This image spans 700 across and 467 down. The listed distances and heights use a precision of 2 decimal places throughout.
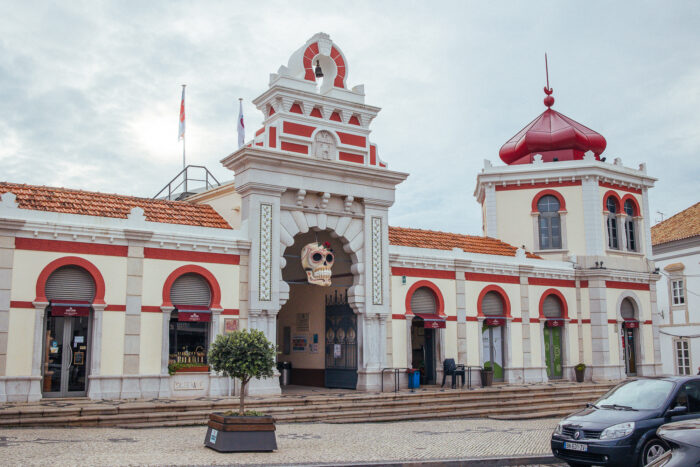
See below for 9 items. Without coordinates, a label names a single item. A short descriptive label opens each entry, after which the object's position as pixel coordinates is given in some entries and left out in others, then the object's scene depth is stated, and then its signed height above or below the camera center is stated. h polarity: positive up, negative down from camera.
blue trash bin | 22.77 -0.77
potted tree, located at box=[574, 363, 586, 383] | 27.19 -0.70
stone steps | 15.44 -1.32
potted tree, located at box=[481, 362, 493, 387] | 23.83 -0.76
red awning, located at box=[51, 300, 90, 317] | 17.97 +1.15
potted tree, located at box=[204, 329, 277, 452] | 12.30 -0.47
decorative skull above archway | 21.80 +2.68
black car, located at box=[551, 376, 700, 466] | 10.96 -1.07
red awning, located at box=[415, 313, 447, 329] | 24.06 +1.08
